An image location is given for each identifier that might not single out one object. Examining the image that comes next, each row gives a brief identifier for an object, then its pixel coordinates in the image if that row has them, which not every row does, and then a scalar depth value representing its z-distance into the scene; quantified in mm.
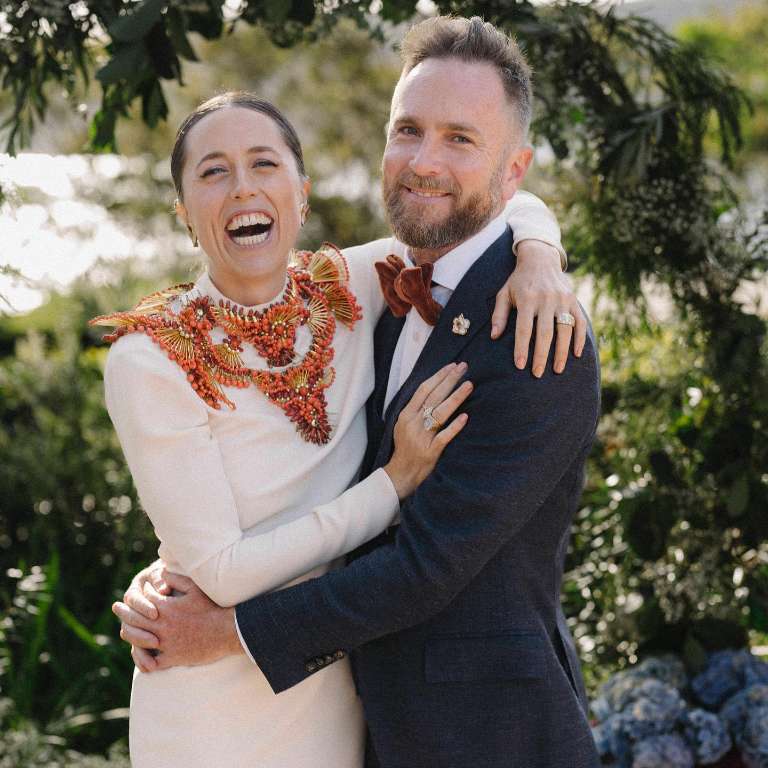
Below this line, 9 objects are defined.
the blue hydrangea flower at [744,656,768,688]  2701
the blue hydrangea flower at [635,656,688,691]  2781
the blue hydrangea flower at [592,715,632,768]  2680
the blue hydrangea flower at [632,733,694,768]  2596
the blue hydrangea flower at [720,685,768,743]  2629
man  1769
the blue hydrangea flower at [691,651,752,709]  2723
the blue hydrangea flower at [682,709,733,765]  2611
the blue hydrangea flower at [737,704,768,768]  2551
